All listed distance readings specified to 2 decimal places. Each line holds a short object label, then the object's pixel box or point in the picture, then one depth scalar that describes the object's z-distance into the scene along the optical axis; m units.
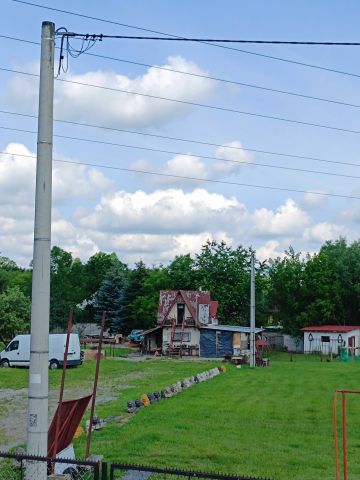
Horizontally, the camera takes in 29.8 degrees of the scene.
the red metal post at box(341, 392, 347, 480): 11.61
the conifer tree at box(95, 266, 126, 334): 92.62
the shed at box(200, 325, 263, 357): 62.25
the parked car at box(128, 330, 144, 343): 79.81
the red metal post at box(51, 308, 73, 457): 10.59
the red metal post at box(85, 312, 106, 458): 11.31
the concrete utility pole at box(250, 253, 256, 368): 44.34
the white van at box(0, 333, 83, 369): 42.97
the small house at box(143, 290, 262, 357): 62.59
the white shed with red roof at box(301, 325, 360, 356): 65.25
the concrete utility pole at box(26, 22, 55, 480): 9.20
